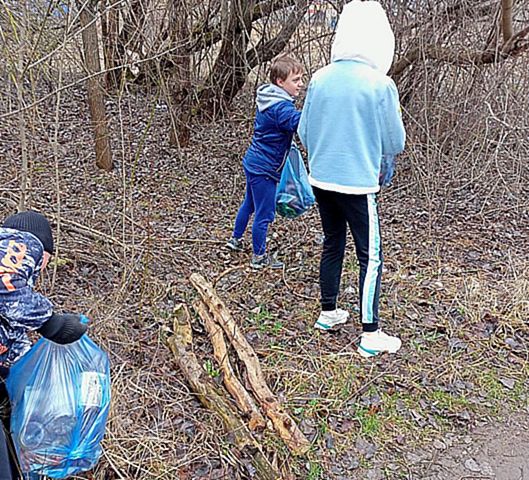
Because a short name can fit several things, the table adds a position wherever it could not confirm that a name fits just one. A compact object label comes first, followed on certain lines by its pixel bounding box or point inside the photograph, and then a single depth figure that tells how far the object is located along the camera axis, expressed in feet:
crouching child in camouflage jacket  7.40
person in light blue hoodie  10.68
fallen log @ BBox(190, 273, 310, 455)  9.53
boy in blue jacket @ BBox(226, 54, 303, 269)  14.03
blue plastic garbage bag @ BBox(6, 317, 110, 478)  8.07
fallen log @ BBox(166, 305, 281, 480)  8.91
